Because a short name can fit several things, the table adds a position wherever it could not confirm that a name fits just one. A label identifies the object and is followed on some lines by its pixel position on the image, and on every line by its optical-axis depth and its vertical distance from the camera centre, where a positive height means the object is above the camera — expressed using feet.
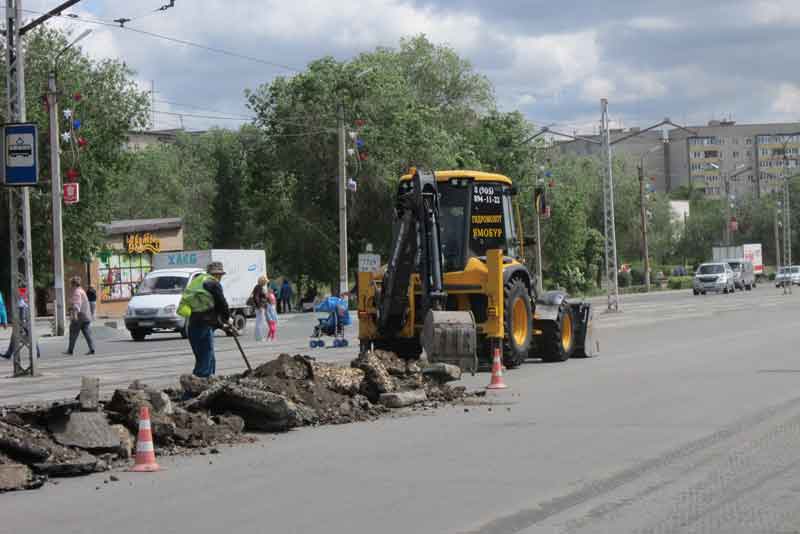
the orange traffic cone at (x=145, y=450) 32.86 -4.37
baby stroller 95.25 -2.84
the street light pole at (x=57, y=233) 120.16 +6.34
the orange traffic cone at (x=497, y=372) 53.78 -4.23
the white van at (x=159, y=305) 113.39 -1.28
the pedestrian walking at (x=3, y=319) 87.58 -1.88
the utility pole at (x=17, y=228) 69.05 +4.01
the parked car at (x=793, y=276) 274.38 -2.17
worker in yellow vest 50.21 -1.17
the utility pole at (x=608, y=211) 129.59 +6.74
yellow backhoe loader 60.13 +0.00
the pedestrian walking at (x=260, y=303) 102.47 -1.34
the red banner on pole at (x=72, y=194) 128.47 +10.77
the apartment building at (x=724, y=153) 589.73 +58.29
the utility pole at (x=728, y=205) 300.20 +16.33
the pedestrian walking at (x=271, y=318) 104.22 -2.73
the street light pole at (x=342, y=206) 153.28 +10.05
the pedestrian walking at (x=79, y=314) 88.99 -1.47
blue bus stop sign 65.82 +7.81
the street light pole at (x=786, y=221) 265.40 +10.83
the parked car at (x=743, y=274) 253.65 -1.21
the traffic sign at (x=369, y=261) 131.23 +2.37
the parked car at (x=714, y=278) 232.73 -1.63
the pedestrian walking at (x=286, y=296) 186.60 -1.54
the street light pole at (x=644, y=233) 236.43 +8.44
